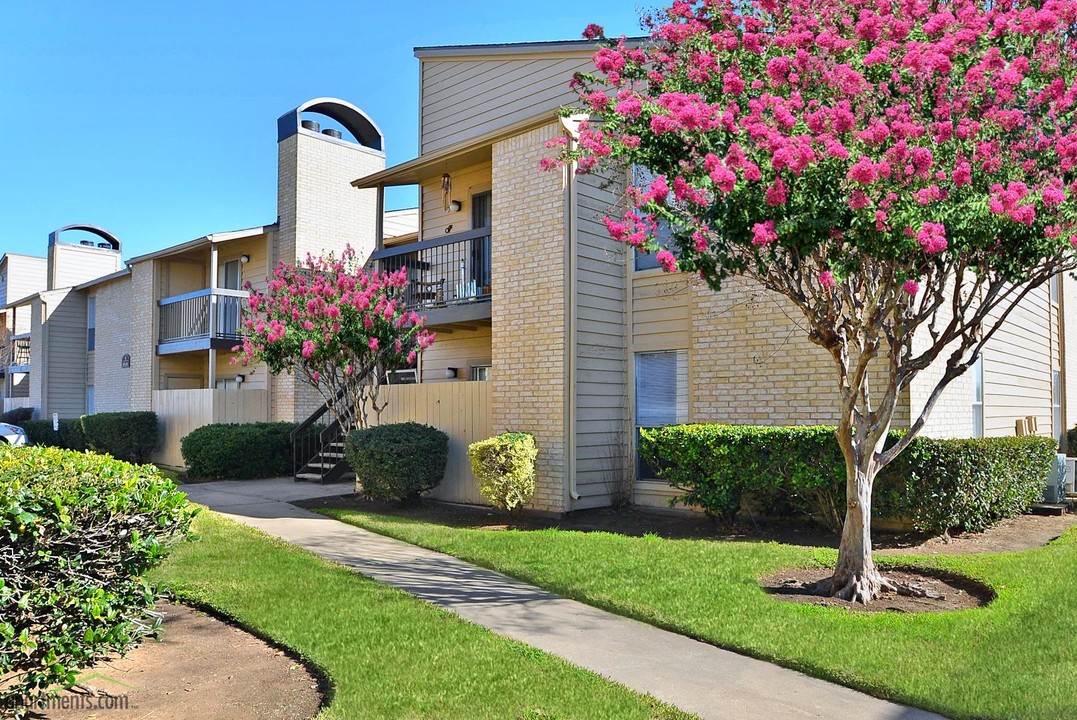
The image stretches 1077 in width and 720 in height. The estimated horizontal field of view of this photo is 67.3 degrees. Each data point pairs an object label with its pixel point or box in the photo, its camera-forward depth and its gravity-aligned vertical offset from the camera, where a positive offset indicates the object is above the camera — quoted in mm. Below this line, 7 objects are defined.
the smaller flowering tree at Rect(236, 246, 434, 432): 12844 +1064
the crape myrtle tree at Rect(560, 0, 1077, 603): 5789 +1773
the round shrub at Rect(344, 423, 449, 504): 11953 -947
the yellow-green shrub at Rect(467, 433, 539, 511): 11000 -999
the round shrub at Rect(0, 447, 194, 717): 3875 -855
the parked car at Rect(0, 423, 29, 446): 19672 -956
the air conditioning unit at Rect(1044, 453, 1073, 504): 11438 -1229
